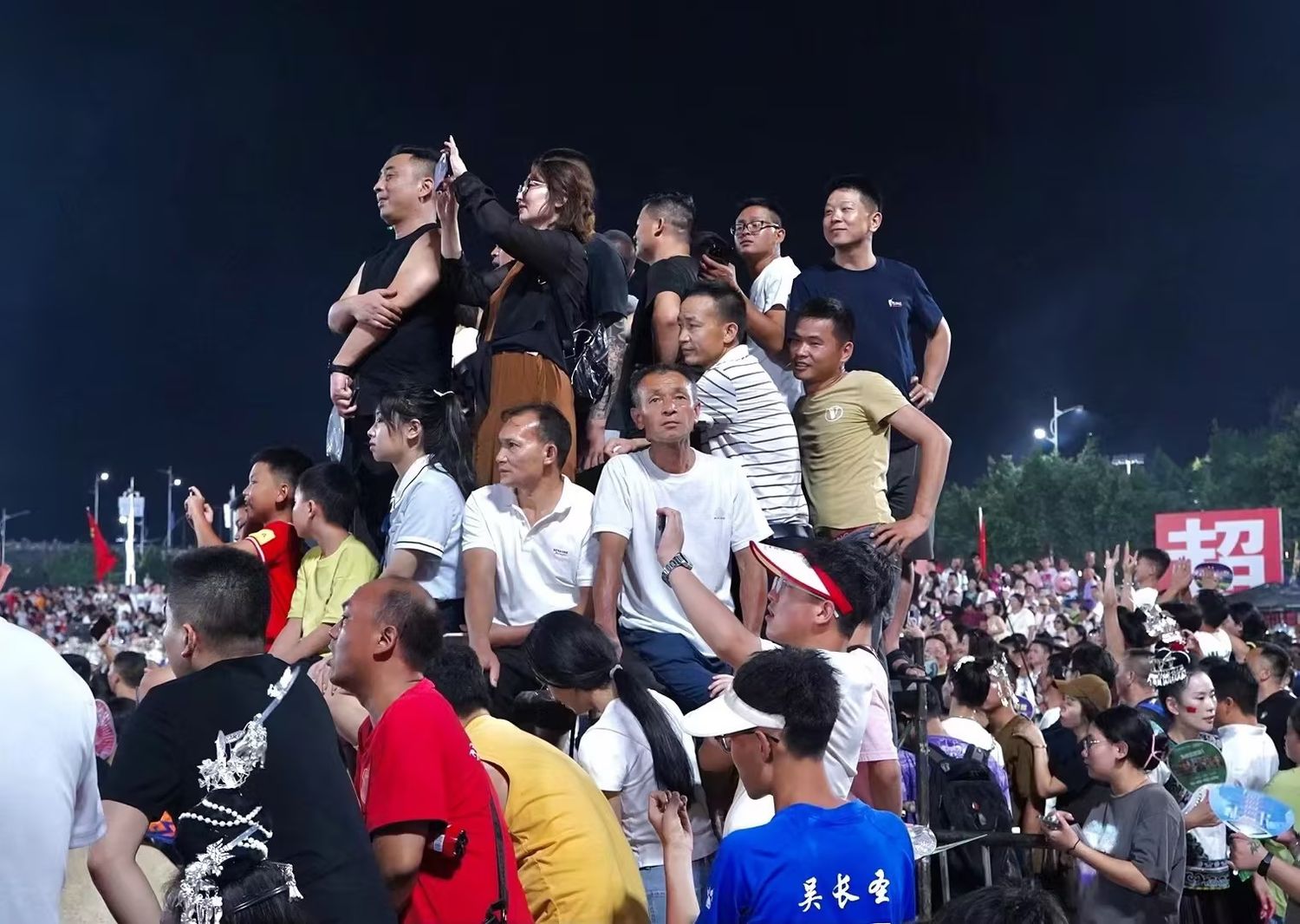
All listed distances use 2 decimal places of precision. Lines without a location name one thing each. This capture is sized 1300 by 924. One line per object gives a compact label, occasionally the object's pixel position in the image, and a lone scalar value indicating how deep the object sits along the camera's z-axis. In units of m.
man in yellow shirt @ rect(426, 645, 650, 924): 4.50
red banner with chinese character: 22.38
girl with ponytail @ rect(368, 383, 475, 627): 6.47
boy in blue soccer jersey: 3.34
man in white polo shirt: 6.27
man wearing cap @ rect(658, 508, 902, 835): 4.32
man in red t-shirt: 3.85
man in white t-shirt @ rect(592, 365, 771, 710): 6.05
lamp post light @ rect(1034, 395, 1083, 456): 56.03
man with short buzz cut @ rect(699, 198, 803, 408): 7.60
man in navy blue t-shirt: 7.75
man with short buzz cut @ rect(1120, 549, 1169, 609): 12.17
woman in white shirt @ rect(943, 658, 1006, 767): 8.20
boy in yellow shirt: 6.38
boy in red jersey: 6.91
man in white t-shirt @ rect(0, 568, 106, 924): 3.14
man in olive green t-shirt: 6.97
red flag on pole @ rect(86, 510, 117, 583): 32.03
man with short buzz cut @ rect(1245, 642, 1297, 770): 8.30
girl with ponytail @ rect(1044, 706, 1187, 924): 6.47
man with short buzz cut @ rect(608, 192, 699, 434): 7.20
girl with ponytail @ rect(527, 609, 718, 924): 5.10
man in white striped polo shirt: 6.84
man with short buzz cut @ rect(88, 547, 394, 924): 3.50
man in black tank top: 6.90
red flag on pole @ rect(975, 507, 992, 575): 27.58
